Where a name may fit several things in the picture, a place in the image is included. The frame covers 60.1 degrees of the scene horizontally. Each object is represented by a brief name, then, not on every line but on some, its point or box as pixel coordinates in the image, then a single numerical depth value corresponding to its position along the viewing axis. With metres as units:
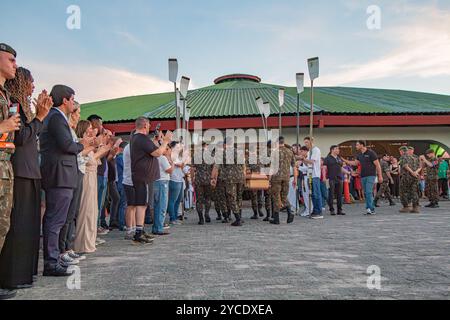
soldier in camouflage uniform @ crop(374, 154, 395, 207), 13.72
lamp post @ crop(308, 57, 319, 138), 10.92
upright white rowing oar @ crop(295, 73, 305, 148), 12.48
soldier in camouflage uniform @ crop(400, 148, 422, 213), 10.86
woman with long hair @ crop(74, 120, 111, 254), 5.29
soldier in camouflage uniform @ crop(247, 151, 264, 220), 10.20
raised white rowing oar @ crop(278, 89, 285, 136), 13.90
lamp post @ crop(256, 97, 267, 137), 15.02
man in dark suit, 4.05
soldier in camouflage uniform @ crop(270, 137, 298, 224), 8.69
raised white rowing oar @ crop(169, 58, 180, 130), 11.09
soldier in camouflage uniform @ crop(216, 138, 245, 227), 8.59
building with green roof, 18.50
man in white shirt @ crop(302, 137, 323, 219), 10.12
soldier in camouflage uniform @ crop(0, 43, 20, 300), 3.05
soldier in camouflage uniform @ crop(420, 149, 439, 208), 12.71
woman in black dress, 3.37
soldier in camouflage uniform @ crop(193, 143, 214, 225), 9.50
